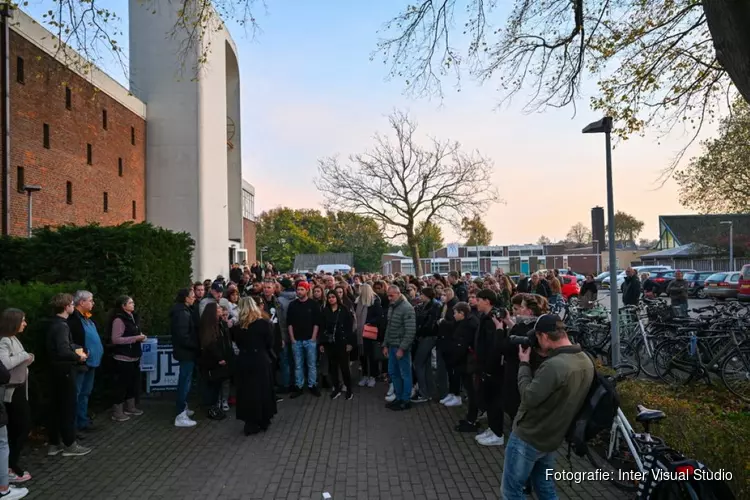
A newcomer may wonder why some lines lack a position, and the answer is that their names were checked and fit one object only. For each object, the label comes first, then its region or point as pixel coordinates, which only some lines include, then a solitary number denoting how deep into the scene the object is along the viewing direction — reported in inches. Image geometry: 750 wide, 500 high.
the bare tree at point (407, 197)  1111.0
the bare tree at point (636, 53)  324.5
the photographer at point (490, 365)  227.5
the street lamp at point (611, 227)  316.8
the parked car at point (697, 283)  1209.4
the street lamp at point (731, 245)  1599.4
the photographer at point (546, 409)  135.2
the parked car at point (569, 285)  1101.9
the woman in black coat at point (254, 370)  260.2
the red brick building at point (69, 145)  681.6
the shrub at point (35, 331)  242.4
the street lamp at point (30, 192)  627.7
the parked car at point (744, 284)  961.6
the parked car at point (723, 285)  1054.3
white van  1552.7
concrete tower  948.6
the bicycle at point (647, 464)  130.8
